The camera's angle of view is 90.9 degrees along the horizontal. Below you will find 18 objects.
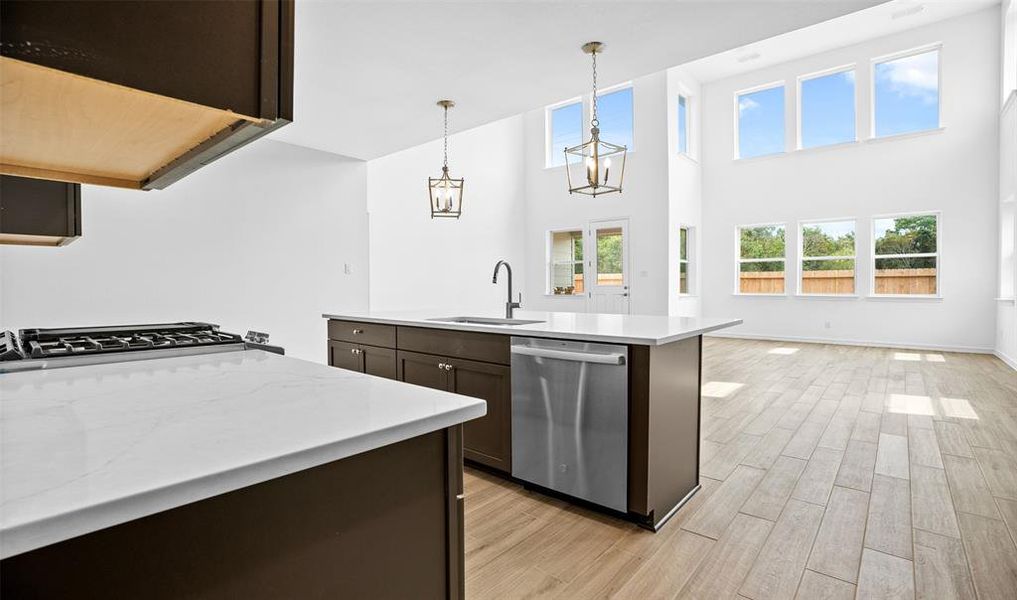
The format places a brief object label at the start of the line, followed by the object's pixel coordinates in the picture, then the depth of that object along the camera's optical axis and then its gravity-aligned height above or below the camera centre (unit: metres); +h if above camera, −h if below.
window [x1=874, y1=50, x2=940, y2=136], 7.08 +2.95
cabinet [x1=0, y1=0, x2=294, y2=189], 0.52 +0.26
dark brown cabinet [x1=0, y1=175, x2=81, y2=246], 1.53 +0.28
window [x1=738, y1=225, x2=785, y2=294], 8.33 +0.65
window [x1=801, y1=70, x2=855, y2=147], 7.73 +2.97
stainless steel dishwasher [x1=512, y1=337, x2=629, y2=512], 2.10 -0.54
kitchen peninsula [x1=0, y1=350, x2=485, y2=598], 0.54 -0.23
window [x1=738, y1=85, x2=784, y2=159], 8.35 +2.97
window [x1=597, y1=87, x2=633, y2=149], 8.22 +3.05
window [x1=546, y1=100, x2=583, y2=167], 8.90 +3.03
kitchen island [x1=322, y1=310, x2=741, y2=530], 2.06 -0.46
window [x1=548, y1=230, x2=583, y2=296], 8.87 +0.63
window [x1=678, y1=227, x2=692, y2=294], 8.59 +0.68
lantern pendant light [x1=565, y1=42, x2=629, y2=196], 2.96 +0.91
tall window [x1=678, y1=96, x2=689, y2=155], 8.43 +2.93
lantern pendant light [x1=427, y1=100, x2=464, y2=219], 4.07 +0.84
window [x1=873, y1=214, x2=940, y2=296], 7.14 +0.62
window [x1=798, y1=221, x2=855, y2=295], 7.75 +0.63
